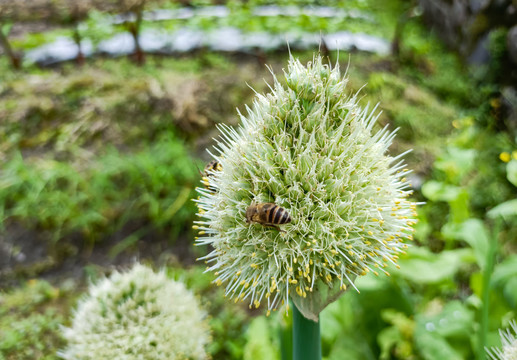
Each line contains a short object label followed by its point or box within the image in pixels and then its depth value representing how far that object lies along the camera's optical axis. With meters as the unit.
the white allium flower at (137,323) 0.24
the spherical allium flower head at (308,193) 0.17
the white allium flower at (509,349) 0.18
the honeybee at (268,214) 0.17
